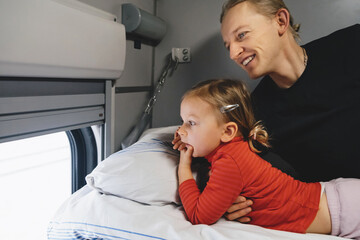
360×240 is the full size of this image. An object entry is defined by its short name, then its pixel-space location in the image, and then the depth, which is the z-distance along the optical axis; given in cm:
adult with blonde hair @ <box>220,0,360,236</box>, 119
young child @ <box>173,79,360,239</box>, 94
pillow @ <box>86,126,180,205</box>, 101
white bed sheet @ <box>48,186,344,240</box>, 85
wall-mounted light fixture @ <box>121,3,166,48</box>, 155
